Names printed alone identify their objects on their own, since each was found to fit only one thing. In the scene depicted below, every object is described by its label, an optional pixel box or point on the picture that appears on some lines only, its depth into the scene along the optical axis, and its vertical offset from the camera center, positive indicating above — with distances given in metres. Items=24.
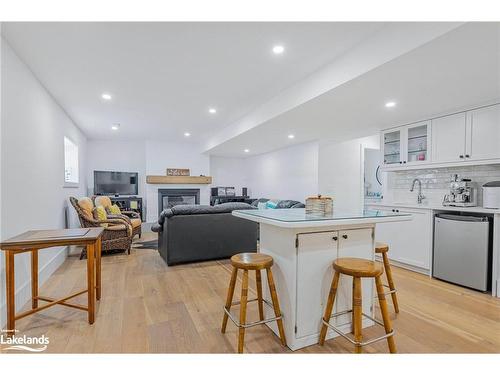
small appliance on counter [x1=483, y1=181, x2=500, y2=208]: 2.82 -0.11
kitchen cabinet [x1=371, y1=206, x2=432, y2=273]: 3.31 -0.75
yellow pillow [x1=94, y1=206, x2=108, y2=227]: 4.23 -0.53
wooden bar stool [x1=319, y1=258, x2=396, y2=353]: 1.57 -0.67
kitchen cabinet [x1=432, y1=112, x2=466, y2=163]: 3.13 +0.56
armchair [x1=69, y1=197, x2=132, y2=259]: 3.99 -0.73
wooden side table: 1.86 -0.52
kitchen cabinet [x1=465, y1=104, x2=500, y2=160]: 2.85 +0.56
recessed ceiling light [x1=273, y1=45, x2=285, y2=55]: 2.41 +1.23
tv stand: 6.74 -0.54
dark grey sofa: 3.57 -0.73
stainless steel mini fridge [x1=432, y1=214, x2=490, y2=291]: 2.77 -0.73
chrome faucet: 3.81 -0.14
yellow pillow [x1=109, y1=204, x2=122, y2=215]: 5.45 -0.60
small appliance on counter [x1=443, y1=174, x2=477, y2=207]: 3.14 -0.12
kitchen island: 1.75 -0.52
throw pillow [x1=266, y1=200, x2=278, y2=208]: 6.37 -0.53
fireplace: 7.37 -0.44
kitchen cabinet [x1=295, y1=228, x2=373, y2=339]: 1.77 -0.62
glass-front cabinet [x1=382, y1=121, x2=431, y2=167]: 3.55 +0.56
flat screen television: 6.63 -0.04
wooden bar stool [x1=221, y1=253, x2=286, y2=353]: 1.67 -0.71
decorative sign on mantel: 7.45 +0.28
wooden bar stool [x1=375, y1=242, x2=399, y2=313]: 2.24 -0.74
